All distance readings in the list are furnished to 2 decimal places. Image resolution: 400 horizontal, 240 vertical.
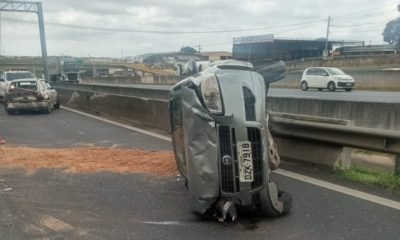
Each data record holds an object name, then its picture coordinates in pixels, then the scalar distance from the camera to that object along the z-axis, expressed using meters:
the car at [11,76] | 26.58
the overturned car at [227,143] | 4.30
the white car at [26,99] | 18.81
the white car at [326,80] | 31.38
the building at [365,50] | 67.68
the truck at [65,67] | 53.06
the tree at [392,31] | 102.53
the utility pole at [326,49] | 70.66
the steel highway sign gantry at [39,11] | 39.99
